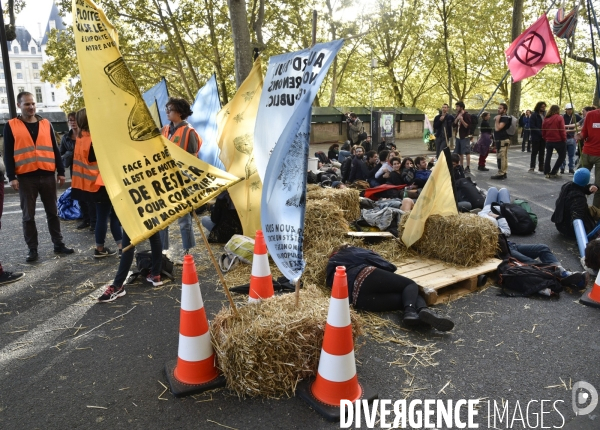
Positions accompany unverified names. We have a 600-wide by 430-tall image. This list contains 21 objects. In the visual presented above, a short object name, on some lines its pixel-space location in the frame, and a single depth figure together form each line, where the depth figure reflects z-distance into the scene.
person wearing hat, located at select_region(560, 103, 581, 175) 14.21
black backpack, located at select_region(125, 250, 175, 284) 5.63
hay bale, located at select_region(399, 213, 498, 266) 5.65
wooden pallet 4.91
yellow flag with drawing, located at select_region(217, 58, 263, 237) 6.16
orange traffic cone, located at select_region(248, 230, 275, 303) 4.02
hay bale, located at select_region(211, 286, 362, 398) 3.22
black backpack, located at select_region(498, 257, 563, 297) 5.05
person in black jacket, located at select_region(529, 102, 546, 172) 14.02
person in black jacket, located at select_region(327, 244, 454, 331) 4.54
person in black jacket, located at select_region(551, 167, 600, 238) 6.95
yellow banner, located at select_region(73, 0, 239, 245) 3.19
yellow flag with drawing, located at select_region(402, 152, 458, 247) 6.06
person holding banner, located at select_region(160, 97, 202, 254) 5.68
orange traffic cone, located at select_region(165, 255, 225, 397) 3.29
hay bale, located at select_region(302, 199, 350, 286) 6.22
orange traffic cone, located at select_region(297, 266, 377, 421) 3.05
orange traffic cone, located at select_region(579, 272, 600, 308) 4.75
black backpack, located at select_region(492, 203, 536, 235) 7.58
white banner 3.22
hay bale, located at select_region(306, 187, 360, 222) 7.55
